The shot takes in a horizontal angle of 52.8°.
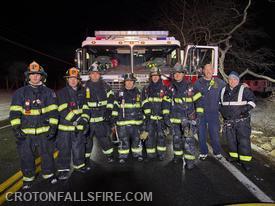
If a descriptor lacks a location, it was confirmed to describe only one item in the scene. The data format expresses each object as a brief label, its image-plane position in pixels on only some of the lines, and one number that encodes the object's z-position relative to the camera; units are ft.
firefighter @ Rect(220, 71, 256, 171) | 17.24
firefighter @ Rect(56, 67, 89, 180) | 16.06
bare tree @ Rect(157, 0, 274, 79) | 59.62
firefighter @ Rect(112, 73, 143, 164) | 18.66
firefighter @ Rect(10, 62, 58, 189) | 14.48
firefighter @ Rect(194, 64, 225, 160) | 19.20
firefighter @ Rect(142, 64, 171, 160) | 18.65
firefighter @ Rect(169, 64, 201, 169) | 17.65
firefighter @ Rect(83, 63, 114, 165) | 18.04
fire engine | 24.82
